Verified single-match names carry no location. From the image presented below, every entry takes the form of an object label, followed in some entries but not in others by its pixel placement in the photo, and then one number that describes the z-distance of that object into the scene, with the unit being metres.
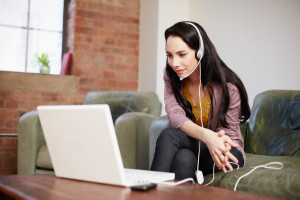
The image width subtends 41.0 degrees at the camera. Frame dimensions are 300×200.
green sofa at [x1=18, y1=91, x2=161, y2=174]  2.64
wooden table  1.00
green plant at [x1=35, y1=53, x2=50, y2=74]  3.66
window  3.70
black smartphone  1.07
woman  1.69
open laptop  1.11
